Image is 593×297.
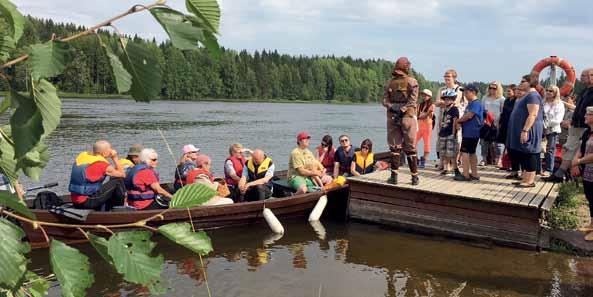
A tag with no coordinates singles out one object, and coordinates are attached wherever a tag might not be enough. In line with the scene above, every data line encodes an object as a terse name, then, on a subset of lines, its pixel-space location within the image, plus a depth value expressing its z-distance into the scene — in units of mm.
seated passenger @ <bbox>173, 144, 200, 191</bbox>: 7898
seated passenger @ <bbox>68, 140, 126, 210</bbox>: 6945
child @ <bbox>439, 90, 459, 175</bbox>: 8141
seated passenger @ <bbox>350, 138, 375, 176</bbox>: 9812
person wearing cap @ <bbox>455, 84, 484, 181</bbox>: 7594
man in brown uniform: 7141
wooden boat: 6492
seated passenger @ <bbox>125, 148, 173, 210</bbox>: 7289
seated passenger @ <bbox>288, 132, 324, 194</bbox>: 8812
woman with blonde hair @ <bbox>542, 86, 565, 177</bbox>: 9102
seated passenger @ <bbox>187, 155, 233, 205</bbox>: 7472
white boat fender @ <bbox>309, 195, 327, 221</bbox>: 8539
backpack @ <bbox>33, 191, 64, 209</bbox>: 6801
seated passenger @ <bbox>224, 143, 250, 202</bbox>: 8703
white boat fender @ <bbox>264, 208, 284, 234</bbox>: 7902
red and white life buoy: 11398
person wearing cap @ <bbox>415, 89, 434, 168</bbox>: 10250
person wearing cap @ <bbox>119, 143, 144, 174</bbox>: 8062
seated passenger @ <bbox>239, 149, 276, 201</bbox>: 8562
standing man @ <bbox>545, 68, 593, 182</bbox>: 7086
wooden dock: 6902
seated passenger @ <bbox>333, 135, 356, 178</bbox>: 9750
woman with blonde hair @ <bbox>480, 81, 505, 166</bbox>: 9789
